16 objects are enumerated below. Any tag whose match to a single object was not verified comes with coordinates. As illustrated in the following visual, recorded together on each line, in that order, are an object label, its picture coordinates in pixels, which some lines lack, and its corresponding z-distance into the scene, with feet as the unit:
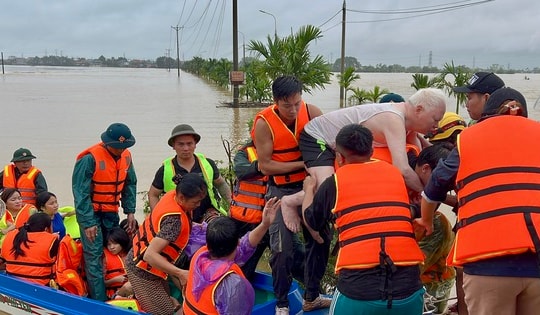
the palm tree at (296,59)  35.65
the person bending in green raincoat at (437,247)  8.96
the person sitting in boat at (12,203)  16.34
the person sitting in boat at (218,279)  7.98
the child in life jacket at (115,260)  12.99
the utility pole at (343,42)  71.38
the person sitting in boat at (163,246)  9.69
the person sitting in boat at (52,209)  15.49
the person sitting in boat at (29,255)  12.29
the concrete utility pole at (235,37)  64.18
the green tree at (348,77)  60.70
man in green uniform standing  12.80
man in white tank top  8.80
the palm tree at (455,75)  35.96
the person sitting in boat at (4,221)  15.46
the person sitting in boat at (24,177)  17.89
